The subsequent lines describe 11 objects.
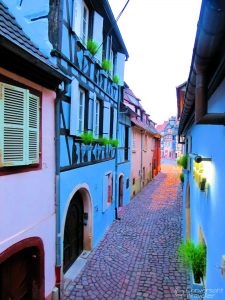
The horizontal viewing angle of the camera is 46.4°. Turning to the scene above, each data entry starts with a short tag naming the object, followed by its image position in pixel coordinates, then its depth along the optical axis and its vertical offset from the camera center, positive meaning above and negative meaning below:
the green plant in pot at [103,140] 9.33 +0.21
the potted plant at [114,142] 10.52 +0.18
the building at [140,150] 19.07 -0.23
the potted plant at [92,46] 7.84 +3.01
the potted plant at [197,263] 4.40 -1.95
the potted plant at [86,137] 7.39 +0.25
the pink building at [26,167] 4.15 -0.40
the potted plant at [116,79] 11.48 +2.98
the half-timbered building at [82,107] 5.93 +1.19
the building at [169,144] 64.06 +0.97
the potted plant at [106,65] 9.47 +2.97
